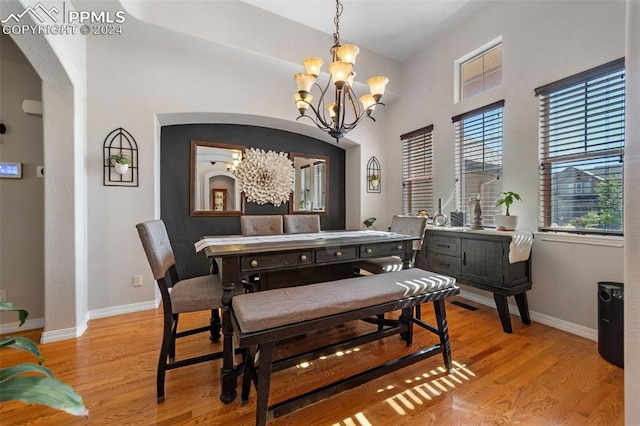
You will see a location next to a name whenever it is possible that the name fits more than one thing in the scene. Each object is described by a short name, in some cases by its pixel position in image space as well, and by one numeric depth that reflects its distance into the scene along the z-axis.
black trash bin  1.96
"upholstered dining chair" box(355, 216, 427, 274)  2.71
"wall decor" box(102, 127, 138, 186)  2.86
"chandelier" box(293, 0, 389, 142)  2.14
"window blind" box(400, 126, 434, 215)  3.98
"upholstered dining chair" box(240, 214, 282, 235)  3.13
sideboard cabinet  2.53
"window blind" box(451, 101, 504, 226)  3.12
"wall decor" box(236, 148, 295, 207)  4.00
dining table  1.64
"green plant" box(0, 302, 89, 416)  0.58
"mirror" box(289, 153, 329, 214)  4.46
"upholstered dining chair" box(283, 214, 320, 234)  3.35
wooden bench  1.36
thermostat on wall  2.43
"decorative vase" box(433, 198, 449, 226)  3.49
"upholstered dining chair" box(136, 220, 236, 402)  1.64
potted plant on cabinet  2.73
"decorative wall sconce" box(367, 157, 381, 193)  4.65
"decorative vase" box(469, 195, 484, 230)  2.96
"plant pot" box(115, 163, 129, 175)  2.83
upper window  3.20
